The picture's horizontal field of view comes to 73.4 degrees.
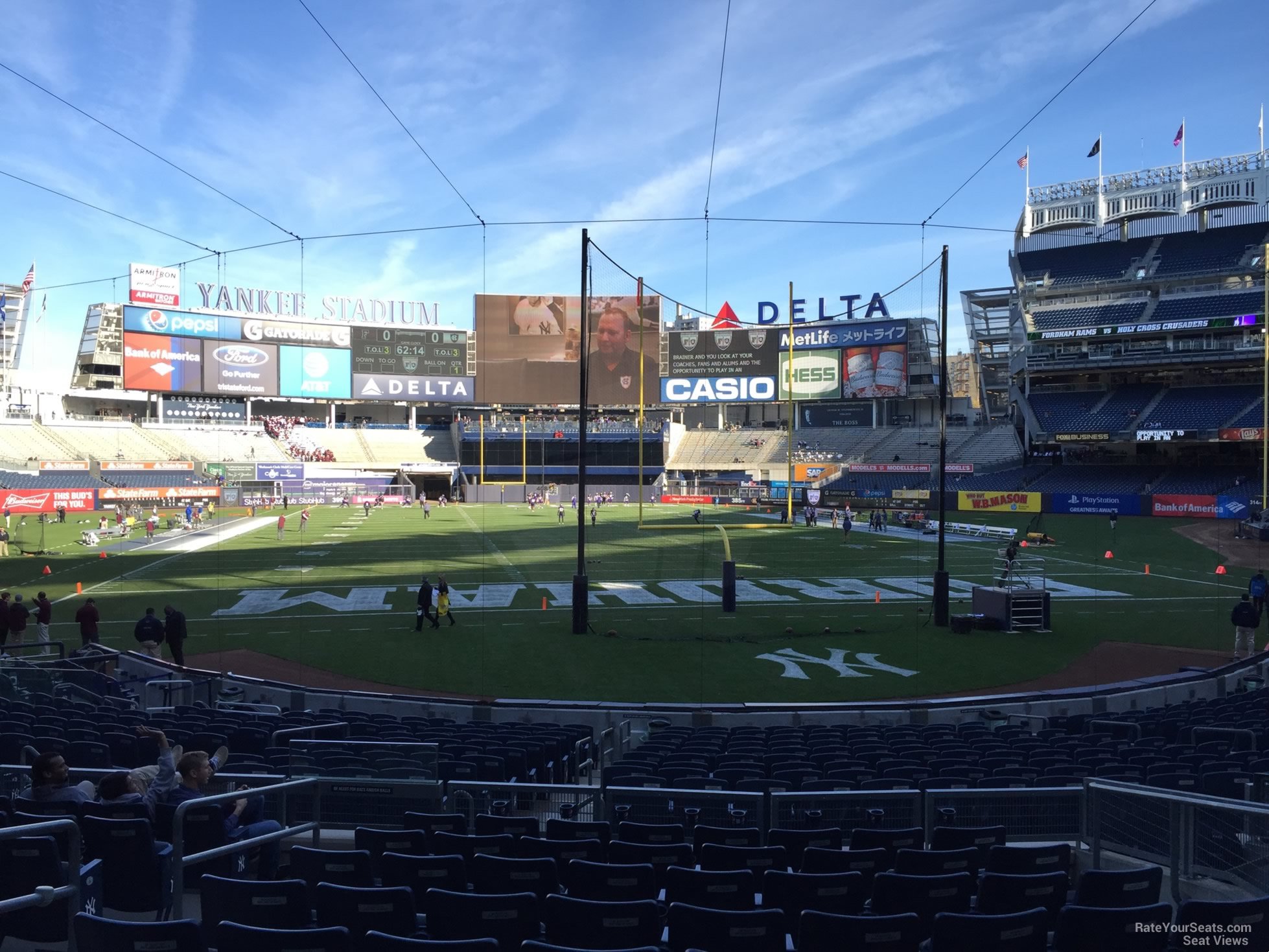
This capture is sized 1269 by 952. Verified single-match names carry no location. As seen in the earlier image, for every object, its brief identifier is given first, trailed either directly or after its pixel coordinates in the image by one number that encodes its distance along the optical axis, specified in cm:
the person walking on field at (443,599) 2136
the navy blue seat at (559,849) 535
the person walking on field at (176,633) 1706
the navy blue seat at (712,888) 460
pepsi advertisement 7706
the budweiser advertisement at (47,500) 4781
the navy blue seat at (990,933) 378
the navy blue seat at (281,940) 352
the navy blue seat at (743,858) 533
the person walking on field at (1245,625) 1744
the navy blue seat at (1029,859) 535
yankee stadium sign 8312
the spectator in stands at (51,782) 562
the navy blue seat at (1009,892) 465
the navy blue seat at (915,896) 460
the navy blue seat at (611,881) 480
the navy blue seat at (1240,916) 385
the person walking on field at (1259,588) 2058
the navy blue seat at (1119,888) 450
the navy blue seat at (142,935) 351
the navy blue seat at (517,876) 488
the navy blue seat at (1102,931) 399
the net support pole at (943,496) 1964
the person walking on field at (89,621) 1720
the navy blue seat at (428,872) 488
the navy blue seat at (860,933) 384
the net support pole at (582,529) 1869
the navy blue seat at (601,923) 402
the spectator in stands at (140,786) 570
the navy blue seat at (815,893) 466
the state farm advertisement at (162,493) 5309
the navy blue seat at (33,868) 454
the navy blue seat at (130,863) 498
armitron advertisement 7700
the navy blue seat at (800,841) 595
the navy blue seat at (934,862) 518
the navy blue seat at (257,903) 407
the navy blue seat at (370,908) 415
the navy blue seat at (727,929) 387
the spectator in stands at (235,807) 566
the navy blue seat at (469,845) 540
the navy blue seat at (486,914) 409
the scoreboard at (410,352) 8638
